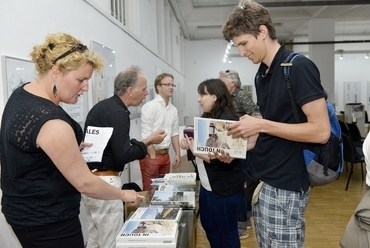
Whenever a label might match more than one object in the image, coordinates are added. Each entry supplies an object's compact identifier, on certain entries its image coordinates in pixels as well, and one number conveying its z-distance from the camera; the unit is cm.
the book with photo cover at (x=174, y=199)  208
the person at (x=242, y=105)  315
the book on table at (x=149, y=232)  151
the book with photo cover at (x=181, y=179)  262
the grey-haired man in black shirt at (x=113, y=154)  199
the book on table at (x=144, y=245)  150
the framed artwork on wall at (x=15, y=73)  158
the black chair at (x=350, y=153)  497
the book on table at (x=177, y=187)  243
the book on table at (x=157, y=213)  178
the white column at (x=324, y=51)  859
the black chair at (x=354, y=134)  619
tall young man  120
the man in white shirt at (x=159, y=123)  375
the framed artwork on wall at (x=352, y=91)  1277
